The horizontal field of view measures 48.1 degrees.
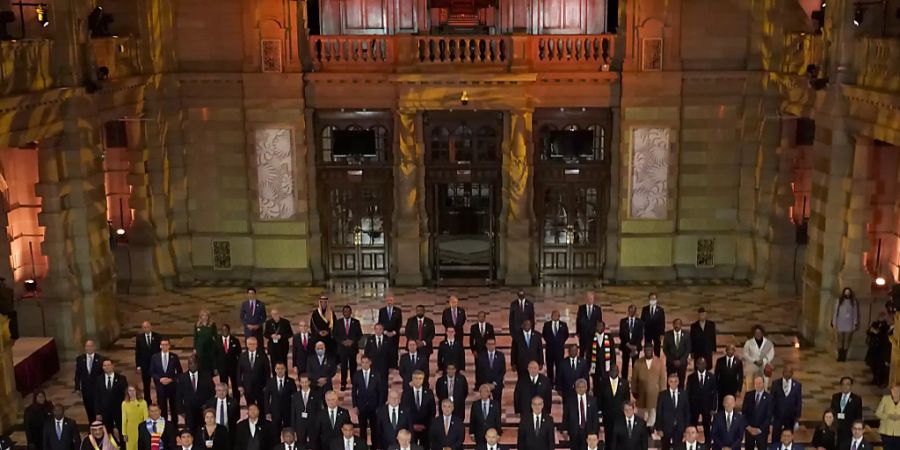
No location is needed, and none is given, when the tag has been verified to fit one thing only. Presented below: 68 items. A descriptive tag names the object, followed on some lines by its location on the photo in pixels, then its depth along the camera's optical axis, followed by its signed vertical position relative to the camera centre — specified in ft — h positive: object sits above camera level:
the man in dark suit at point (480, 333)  50.47 -13.16
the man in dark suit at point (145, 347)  49.19 -13.10
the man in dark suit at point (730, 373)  45.47 -13.69
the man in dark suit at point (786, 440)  38.27 -14.15
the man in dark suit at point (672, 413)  41.42 -14.09
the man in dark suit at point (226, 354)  49.96 -13.77
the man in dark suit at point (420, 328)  51.55 -13.03
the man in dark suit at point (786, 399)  43.09 -14.10
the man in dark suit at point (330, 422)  40.50 -13.90
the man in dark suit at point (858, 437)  38.86 -14.35
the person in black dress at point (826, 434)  40.52 -14.80
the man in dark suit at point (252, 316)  54.29 -12.92
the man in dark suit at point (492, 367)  47.55 -13.88
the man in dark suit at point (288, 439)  37.86 -13.66
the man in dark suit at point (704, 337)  50.34 -13.36
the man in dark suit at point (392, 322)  52.85 -13.04
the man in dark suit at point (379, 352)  48.85 -13.51
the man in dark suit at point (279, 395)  43.57 -13.79
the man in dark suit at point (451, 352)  48.52 -13.40
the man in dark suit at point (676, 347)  48.32 -13.28
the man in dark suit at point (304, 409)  41.73 -13.82
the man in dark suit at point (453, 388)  44.60 -13.94
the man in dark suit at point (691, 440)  37.14 -13.70
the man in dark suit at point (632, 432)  39.47 -14.13
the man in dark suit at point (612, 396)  43.55 -14.08
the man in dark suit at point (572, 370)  45.91 -13.63
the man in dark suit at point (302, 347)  49.49 -13.32
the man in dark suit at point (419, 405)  42.57 -14.04
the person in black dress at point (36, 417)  42.71 -14.27
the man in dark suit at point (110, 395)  45.01 -14.12
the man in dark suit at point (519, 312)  53.16 -12.66
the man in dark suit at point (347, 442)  38.29 -14.07
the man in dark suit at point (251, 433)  39.45 -14.02
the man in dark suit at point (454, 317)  53.01 -12.84
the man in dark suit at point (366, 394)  44.52 -14.10
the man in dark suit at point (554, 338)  51.85 -13.68
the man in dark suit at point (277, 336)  51.78 -13.39
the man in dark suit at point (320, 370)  45.72 -13.45
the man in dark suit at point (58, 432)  40.81 -14.26
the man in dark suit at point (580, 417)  41.16 -14.11
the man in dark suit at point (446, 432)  40.37 -14.31
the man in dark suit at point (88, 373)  46.29 -13.48
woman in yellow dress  42.50 -14.09
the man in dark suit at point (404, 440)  37.27 -13.56
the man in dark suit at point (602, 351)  47.21 -13.32
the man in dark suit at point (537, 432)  39.88 -14.19
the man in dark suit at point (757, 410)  41.78 -14.19
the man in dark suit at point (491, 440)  37.52 -13.70
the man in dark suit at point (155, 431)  40.01 -14.00
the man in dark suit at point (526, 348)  49.78 -13.67
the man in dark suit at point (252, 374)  46.88 -13.84
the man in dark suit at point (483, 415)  41.24 -13.97
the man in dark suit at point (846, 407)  42.39 -14.33
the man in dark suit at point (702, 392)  44.73 -14.34
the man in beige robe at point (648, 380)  45.08 -13.87
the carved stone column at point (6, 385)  49.39 -15.06
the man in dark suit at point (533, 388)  44.21 -13.84
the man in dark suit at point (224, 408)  41.86 -13.81
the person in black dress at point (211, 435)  38.89 -13.89
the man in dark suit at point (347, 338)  51.80 -13.56
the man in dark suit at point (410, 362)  46.01 -13.20
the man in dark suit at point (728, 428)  39.93 -14.22
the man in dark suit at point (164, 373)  46.50 -13.66
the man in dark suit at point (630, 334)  51.39 -13.46
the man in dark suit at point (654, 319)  53.26 -13.13
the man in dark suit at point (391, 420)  40.98 -14.10
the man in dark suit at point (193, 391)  44.34 -13.83
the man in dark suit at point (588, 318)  52.75 -12.93
